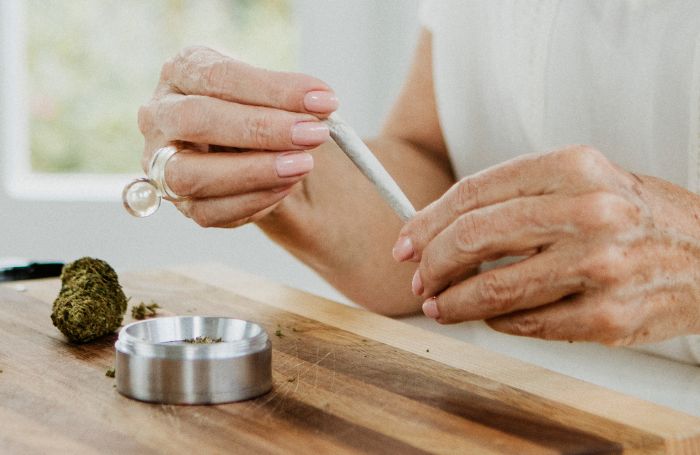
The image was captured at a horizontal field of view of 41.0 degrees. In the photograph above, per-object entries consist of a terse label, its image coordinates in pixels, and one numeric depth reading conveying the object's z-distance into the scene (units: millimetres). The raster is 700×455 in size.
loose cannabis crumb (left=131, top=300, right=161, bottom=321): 1229
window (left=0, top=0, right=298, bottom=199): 3830
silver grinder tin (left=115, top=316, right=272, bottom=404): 876
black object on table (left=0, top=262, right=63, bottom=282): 1455
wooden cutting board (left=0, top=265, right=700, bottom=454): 779
